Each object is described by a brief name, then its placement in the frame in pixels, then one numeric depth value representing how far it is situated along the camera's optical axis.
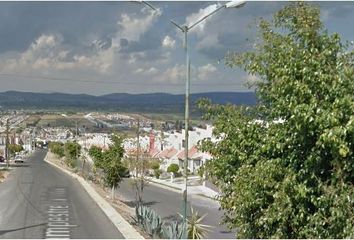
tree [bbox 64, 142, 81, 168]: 70.06
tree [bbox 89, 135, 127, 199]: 31.61
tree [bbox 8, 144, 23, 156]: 119.12
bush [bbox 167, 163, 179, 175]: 62.41
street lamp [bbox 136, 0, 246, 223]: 14.66
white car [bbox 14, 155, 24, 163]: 98.74
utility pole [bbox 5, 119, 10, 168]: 76.54
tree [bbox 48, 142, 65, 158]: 95.44
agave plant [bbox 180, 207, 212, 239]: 16.89
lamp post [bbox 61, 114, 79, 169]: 70.71
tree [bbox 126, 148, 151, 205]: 30.52
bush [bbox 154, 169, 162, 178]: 60.97
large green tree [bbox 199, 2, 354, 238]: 6.80
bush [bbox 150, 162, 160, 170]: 61.55
